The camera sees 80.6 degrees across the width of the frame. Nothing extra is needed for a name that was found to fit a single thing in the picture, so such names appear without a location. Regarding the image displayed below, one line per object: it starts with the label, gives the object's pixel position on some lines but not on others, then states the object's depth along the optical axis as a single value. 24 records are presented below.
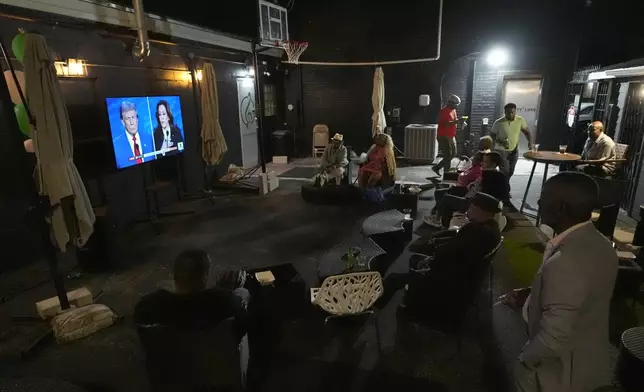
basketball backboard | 8.56
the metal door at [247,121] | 9.70
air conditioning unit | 10.71
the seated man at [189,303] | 2.07
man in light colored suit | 1.46
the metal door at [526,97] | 11.05
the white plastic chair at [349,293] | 2.99
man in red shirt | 8.91
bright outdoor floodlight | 10.71
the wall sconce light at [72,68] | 4.95
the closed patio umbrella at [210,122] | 7.40
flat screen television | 5.38
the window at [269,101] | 11.38
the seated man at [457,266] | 2.73
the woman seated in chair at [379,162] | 6.95
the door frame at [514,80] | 10.79
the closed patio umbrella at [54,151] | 3.25
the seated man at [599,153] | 5.82
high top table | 5.63
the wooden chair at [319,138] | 11.72
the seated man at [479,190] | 5.06
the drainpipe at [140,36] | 5.62
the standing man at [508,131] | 7.01
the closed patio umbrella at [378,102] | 10.46
